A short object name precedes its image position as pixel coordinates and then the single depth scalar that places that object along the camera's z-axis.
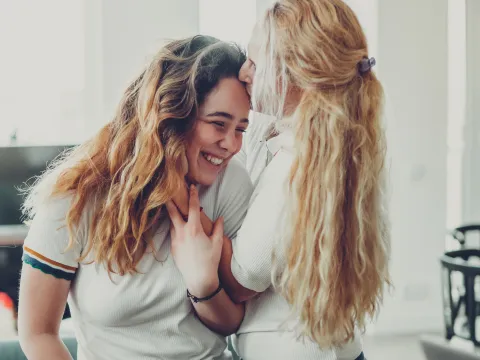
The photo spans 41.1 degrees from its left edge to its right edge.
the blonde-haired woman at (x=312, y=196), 1.31
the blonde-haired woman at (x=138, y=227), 1.33
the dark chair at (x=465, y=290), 2.75
